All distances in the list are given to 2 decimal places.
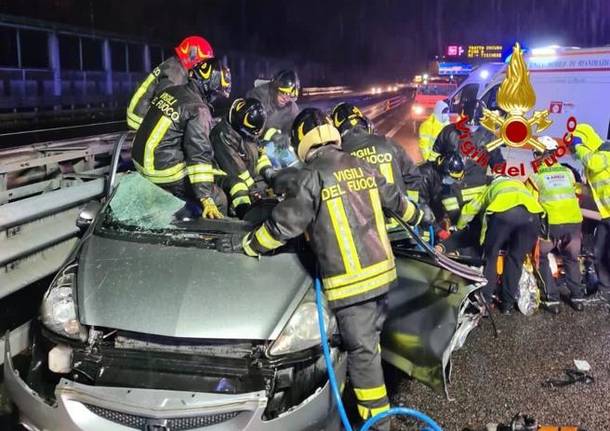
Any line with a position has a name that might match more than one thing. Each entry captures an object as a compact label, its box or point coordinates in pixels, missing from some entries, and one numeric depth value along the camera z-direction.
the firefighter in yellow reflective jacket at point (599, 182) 5.82
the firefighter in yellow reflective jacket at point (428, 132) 9.50
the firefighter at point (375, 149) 4.81
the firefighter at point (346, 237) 3.11
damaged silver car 2.65
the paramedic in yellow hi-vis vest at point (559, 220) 5.76
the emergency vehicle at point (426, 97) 20.95
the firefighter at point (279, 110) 6.10
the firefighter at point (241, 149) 5.04
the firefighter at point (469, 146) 5.86
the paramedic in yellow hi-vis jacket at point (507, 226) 5.31
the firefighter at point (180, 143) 4.70
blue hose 2.90
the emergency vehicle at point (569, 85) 7.88
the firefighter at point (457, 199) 5.71
